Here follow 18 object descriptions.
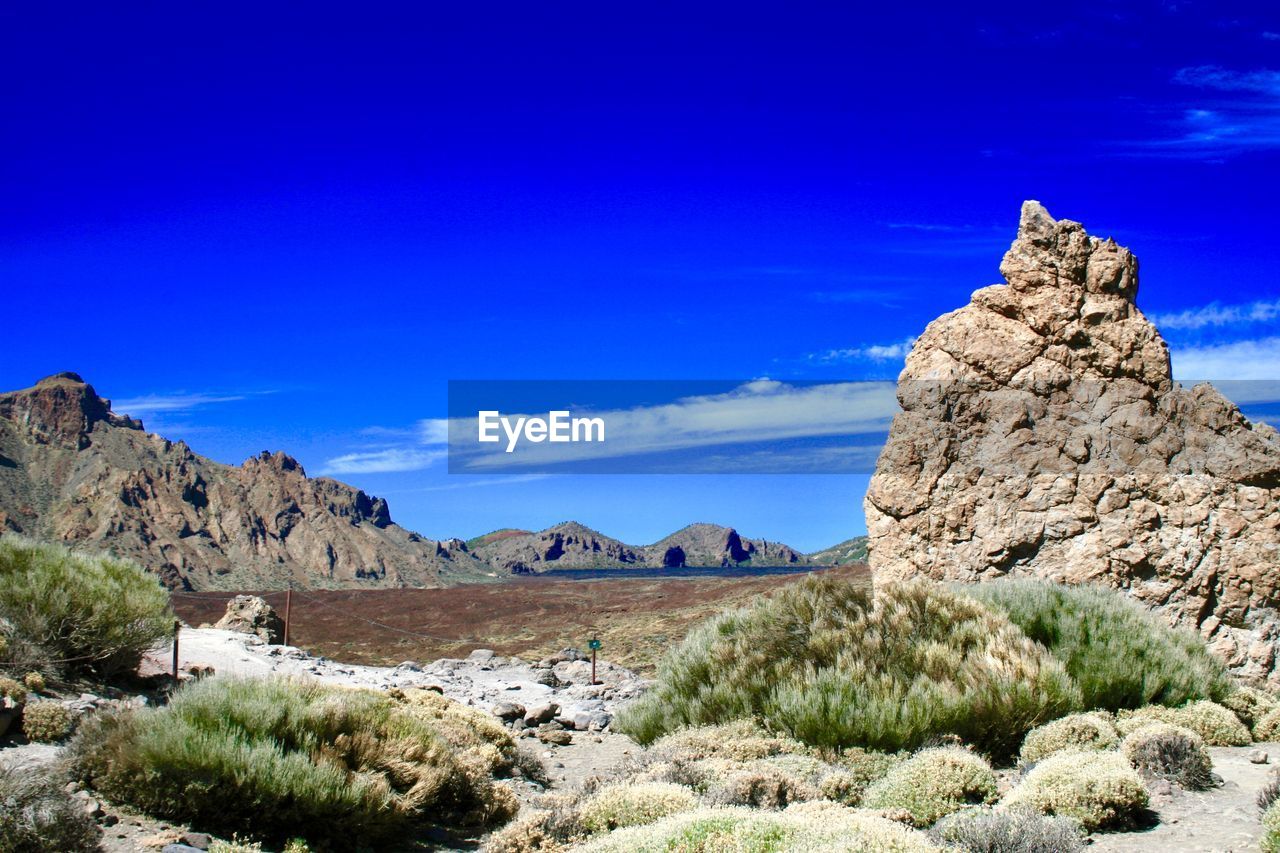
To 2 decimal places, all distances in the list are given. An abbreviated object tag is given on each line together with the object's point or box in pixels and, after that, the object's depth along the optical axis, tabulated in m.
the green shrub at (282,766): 6.57
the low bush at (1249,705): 9.77
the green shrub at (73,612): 10.42
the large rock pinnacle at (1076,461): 11.52
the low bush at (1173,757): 7.20
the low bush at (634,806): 6.69
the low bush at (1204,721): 8.95
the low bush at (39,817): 5.26
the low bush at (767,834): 4.88
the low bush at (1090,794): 6.35
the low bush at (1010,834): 5.37
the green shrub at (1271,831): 5.38
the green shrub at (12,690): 8.21
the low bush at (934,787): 6.87
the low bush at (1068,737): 8.20
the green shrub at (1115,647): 9.84
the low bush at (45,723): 7.79
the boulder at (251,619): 21.20
